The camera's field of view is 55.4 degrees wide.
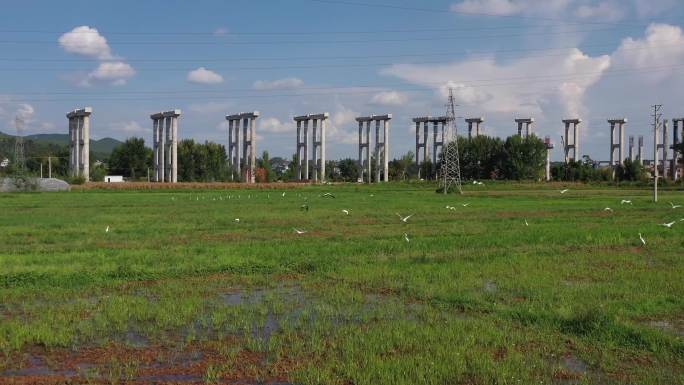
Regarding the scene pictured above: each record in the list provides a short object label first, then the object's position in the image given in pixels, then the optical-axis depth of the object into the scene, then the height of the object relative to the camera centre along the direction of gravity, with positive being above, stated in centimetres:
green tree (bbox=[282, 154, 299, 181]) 14438 -43
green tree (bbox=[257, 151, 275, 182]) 13379 +141
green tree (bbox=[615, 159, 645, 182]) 11169 +106
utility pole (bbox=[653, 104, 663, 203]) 5656 +378
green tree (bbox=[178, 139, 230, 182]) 12649 +197
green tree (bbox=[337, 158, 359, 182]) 15011 +75
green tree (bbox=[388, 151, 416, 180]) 13788 +128
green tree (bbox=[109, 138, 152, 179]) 14875 +211
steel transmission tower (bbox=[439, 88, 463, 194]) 6988 +112
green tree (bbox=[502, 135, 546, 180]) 11575 +324
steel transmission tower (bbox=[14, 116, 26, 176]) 7056 +37
